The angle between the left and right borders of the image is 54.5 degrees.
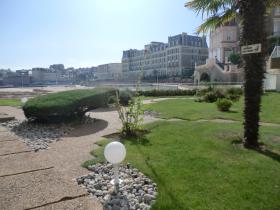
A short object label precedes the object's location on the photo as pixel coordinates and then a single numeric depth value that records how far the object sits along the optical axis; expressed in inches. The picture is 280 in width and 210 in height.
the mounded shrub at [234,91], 769.2
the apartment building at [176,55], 3430.1
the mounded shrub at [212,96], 706.2
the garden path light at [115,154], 176.0
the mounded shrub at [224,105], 489.1
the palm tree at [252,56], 231.6
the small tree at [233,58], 1805.4
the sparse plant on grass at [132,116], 310.3
